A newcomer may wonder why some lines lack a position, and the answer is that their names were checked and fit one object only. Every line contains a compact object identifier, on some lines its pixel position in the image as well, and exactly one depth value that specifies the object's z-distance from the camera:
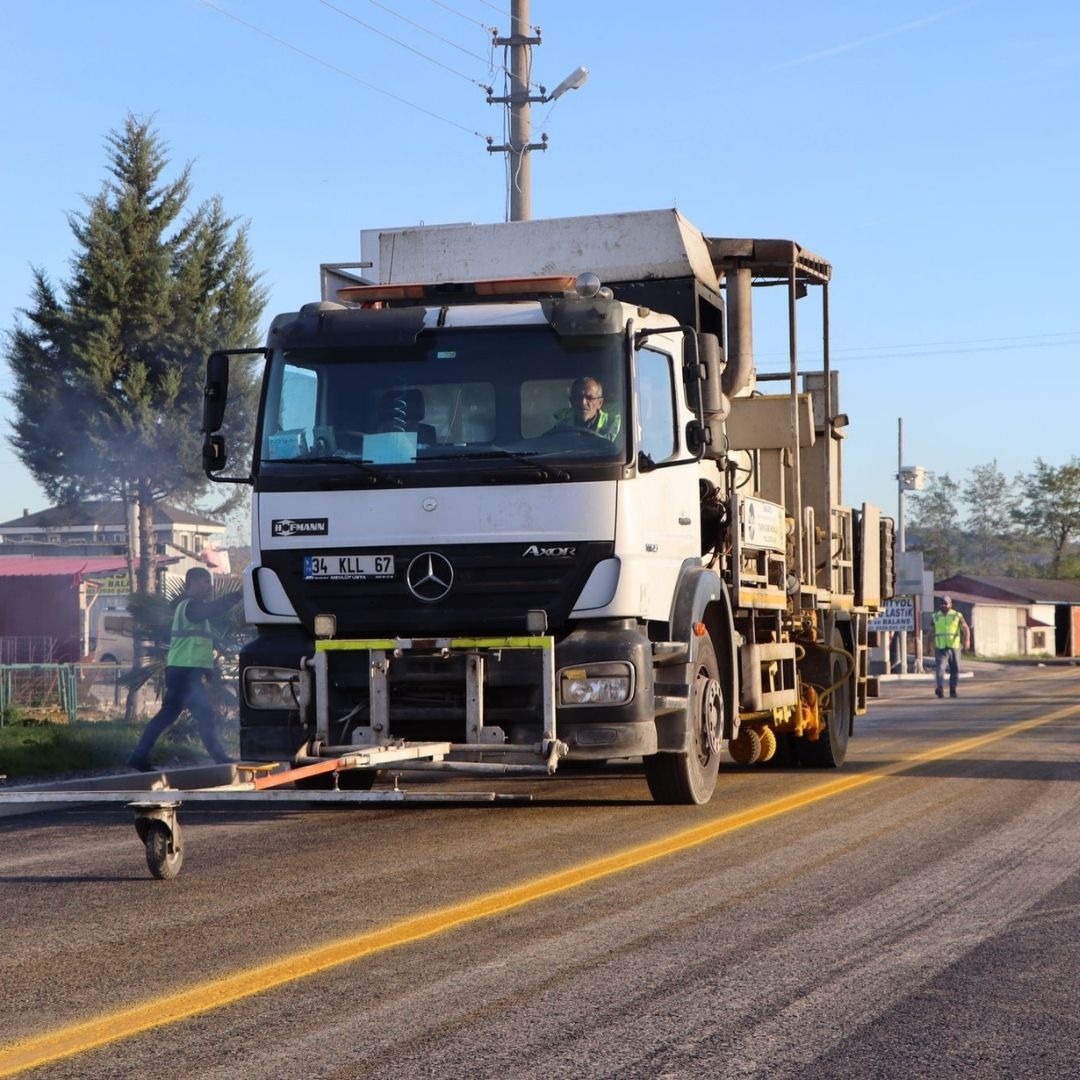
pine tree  30.58
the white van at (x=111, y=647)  45.90
